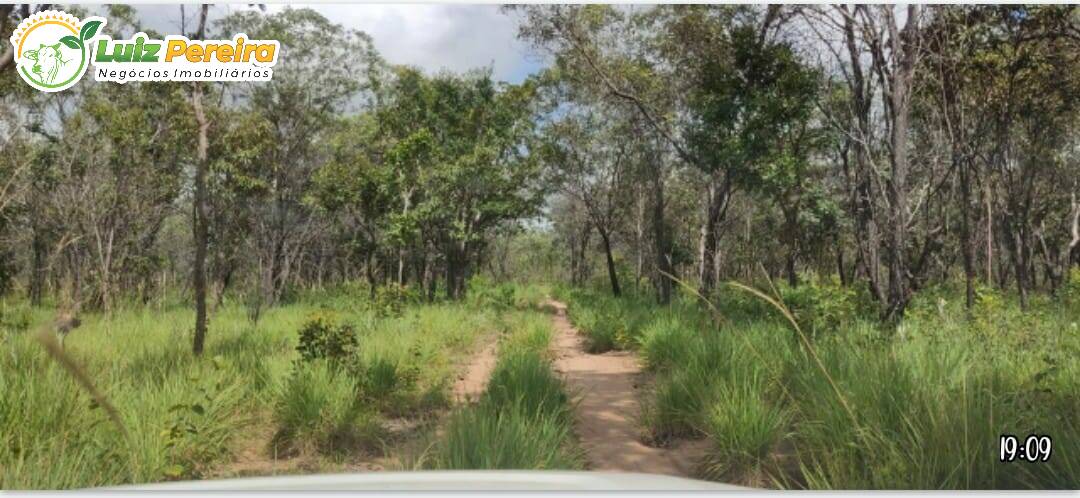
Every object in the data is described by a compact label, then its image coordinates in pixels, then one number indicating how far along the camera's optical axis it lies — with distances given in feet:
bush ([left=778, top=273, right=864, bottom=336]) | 21.40
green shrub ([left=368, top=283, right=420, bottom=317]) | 38.92
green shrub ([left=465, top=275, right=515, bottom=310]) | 52.70
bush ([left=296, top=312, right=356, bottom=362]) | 18.71
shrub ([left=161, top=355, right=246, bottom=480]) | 12.27
